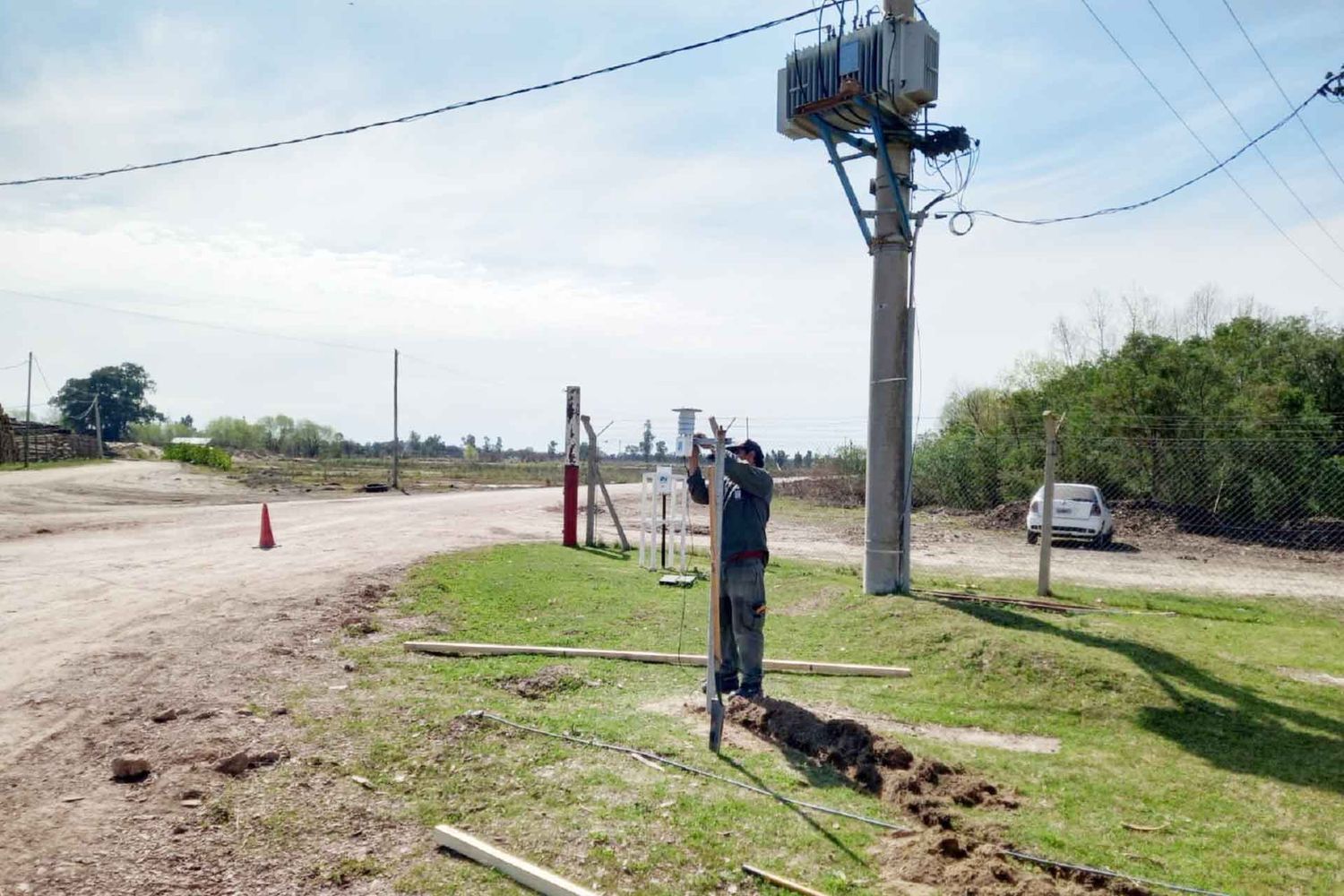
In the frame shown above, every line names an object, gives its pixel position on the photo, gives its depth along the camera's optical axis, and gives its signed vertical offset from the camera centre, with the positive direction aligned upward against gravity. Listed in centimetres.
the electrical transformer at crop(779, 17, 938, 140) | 1086 +475
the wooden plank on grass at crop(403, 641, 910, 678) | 820 -178
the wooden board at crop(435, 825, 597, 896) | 402 -186
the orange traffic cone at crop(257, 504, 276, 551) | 1557 -146
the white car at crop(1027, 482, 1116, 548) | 2081 -100
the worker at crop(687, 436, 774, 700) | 684 -69
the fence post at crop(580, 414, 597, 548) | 1773 -77
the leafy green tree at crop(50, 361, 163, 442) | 9256 +482
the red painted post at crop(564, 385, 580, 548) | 1783 -10
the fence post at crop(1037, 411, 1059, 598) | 1126 -42
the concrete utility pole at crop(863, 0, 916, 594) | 1127 +75
